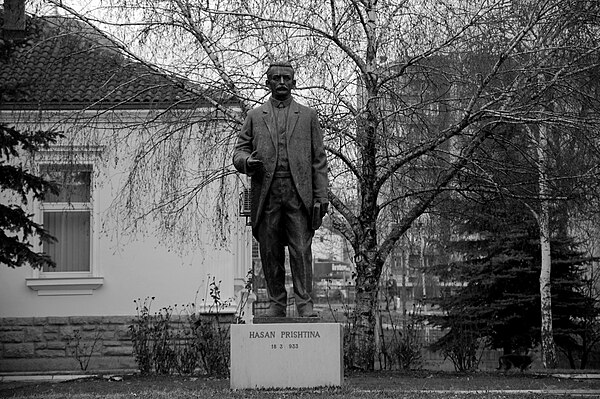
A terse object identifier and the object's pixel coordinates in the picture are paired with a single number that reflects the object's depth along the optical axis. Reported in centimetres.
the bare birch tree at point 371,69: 1511
